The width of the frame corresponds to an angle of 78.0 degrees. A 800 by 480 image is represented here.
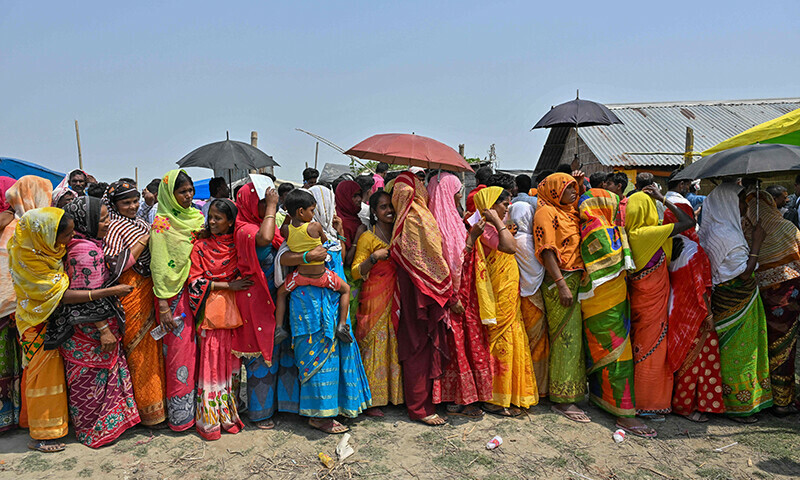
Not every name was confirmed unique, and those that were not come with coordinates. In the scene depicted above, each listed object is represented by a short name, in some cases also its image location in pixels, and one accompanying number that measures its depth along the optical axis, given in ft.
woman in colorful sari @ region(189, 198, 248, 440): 12.47
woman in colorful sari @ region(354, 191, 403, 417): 13.65
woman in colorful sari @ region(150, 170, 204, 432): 12.11
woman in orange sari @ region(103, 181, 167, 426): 12.09
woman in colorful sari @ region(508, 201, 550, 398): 14.07
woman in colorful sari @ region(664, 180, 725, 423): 13.71
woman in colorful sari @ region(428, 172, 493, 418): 13.62
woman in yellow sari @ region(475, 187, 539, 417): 13.75
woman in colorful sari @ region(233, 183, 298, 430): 12.46
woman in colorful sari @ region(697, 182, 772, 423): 13.82
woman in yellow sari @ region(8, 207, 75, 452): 10.82
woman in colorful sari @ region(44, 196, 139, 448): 11.34
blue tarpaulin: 25.99
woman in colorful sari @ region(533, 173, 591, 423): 13.79
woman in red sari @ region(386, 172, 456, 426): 13.12
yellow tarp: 14.43
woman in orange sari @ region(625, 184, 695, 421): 13.79
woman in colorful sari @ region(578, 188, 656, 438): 13.47
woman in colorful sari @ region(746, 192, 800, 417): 14.05
